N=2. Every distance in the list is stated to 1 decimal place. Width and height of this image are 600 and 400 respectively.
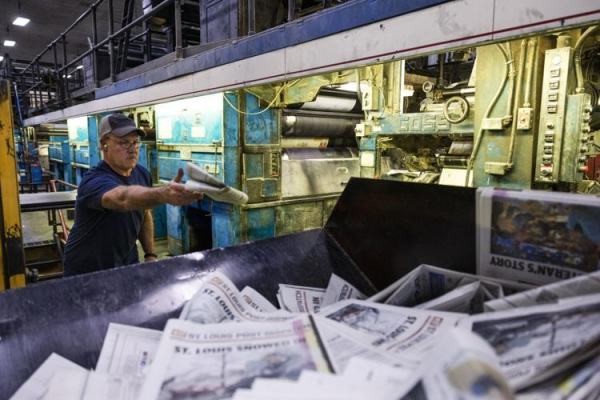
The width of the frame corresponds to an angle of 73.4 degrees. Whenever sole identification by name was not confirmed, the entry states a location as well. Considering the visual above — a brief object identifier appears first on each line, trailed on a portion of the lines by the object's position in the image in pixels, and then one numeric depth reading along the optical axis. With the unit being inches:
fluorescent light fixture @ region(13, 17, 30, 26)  385.1
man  69.7
